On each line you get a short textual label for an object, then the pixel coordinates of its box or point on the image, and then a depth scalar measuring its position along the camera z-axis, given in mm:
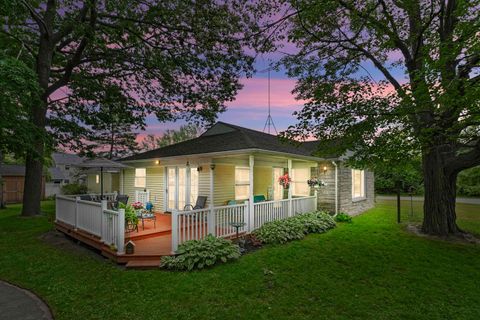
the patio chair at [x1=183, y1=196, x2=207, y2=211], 8816
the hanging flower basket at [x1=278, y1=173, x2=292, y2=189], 9134
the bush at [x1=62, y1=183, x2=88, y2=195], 19250
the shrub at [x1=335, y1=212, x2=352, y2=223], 10258
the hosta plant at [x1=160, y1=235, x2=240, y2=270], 5062
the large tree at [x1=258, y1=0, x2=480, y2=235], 5051
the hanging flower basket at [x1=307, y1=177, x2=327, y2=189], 10281
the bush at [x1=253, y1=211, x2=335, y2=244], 7125
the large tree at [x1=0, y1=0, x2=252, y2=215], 9930
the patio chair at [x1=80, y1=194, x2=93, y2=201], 9261
